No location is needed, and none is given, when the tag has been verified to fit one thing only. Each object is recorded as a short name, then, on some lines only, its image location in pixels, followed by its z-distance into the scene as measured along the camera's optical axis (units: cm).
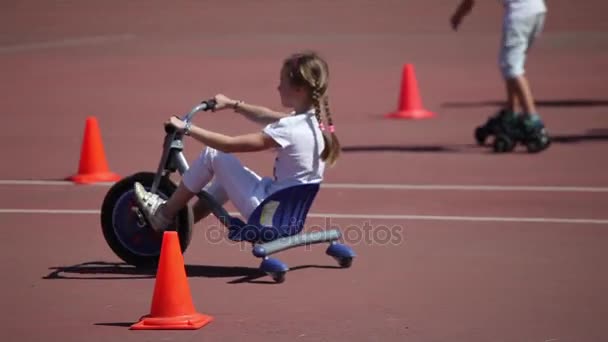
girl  1698
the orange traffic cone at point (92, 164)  2414
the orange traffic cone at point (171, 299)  1466
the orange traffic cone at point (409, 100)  3281
